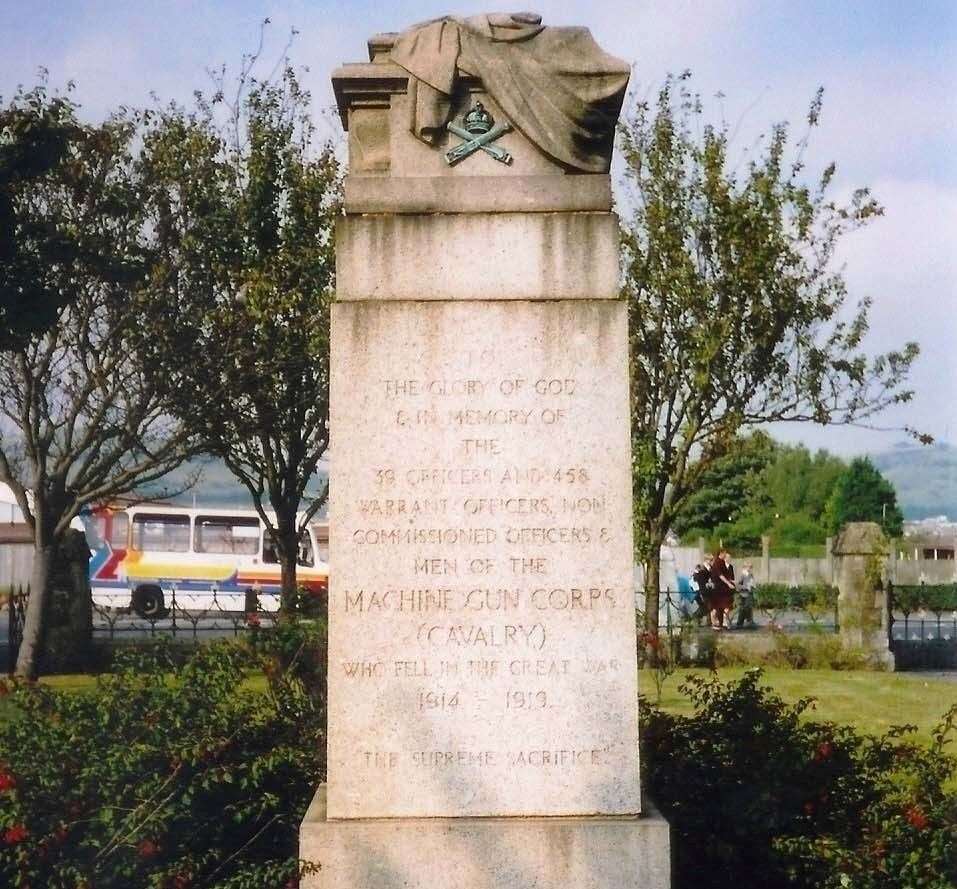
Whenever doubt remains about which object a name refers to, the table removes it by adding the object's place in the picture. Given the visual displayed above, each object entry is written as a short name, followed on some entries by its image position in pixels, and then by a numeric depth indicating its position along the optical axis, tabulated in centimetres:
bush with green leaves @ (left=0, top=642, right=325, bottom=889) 631
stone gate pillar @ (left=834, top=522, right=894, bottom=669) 2066
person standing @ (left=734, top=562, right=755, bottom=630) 2872
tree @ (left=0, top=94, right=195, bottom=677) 1916
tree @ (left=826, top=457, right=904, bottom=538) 8494
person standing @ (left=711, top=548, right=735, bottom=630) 2575
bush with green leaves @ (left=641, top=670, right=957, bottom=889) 659
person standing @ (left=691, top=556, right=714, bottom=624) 2641
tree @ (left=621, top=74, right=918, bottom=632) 2100
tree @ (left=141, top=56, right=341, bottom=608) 2030
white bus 3709
